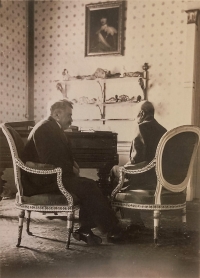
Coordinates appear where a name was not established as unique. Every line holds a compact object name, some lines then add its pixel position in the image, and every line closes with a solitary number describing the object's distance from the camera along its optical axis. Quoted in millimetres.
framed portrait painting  3740
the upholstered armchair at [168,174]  2176
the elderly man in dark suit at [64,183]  2182
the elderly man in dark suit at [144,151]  2324
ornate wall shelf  3639
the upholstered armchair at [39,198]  2129
